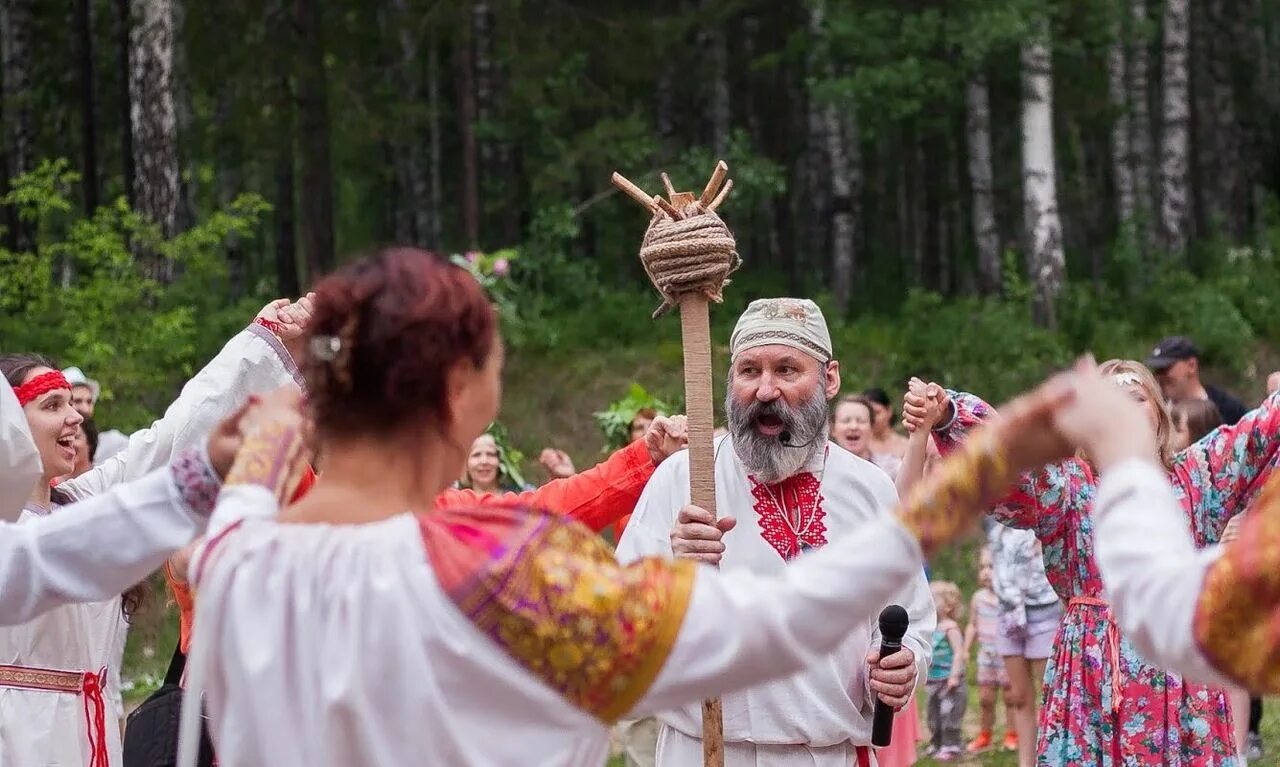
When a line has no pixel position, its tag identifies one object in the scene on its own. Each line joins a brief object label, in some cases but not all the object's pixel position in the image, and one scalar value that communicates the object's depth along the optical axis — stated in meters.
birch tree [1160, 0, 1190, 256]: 23.84
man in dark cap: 10.07
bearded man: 4.92
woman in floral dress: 5.26
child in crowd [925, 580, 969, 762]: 10.78
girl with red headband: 4.91
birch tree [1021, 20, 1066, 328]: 20.98
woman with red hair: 2.62
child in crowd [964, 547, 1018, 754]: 10.98
